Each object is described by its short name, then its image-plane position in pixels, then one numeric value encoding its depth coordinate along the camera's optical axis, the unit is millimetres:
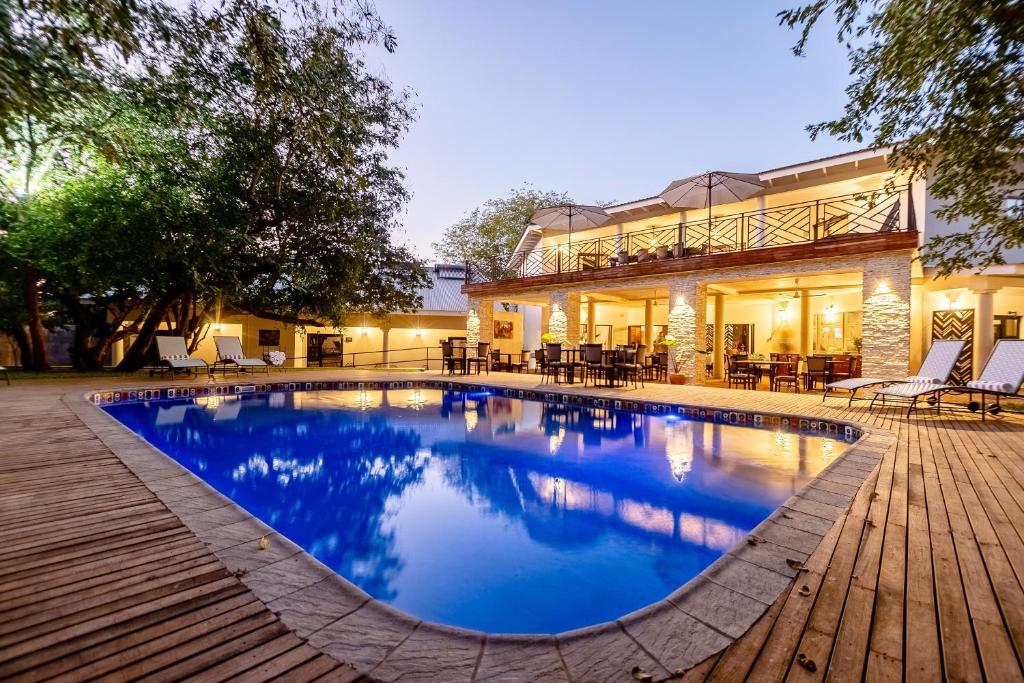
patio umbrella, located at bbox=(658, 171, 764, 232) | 11938
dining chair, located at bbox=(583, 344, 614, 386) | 11359
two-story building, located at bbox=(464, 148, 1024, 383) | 9508
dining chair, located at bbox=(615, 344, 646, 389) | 11586
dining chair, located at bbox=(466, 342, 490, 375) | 15094
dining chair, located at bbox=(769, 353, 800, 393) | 11248
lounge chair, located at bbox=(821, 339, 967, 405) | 7329
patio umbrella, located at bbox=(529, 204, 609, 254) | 14750
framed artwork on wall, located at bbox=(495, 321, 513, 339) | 20484
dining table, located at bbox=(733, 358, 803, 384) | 11430
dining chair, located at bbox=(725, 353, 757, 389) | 12006
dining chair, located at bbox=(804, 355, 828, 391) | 10391
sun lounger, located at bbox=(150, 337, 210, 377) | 12042
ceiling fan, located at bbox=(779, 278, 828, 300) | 14312
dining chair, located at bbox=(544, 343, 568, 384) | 11984
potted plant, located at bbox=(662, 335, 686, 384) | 12450
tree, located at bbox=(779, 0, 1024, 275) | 3488
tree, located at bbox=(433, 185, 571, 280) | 29875
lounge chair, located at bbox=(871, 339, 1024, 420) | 6582
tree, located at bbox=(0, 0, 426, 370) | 4359
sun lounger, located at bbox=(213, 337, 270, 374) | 13396
